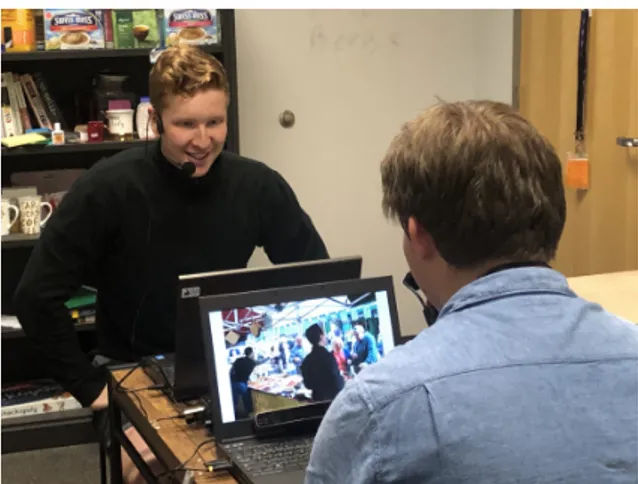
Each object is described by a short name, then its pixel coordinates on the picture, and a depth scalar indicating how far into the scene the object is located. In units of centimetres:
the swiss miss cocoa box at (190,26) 322
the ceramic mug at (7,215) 321
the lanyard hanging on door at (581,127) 323
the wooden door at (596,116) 309
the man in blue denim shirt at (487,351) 85
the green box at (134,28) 321
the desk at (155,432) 149
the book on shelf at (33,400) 334
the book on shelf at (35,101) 326
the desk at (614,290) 204
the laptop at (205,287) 162
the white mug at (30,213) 322
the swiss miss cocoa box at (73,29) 314
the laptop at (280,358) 152
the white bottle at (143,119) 325
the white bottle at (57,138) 320
